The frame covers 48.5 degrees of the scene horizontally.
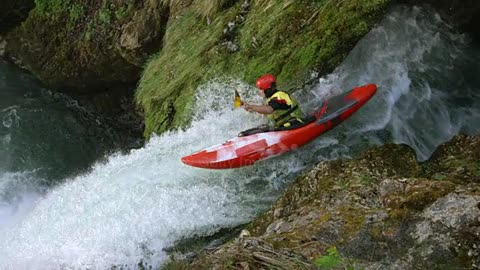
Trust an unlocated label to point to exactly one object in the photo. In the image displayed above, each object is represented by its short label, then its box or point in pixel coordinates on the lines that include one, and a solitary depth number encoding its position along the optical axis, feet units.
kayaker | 18.85
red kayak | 19.16
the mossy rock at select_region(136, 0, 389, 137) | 19.76
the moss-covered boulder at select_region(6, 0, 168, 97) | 26.68
